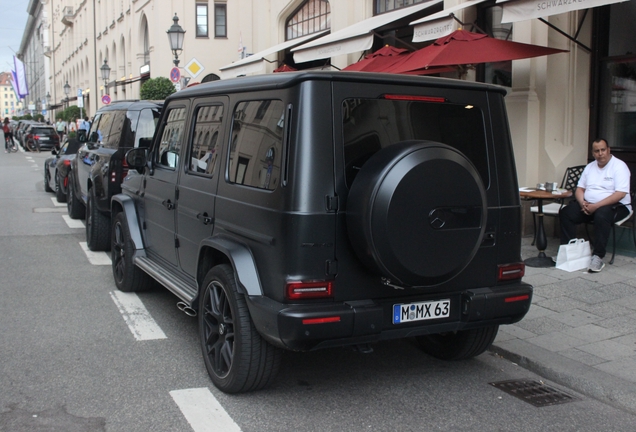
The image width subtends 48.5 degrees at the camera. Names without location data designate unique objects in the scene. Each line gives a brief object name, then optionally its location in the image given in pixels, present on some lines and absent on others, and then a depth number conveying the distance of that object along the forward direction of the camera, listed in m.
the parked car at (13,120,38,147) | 48.28
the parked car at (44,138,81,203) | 12.95
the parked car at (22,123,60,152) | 41.72
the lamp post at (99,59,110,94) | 43.38
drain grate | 4.60
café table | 8.17
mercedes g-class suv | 3.96
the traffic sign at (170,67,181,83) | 17.36
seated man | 7.86
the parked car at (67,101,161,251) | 8.82
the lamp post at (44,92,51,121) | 92.13
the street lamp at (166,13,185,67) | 18.88
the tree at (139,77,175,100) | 26.56
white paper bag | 7.97
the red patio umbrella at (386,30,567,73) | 8.87
